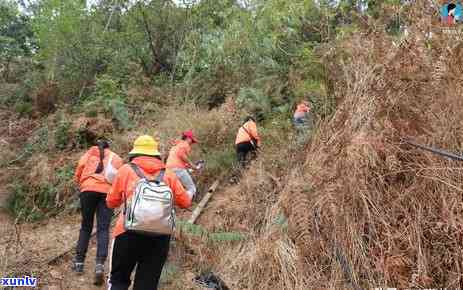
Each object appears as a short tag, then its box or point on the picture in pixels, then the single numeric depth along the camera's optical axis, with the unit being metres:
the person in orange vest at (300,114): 8.89
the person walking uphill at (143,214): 3.65
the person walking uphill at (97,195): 5.48
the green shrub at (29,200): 10.03
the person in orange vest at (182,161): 7.71
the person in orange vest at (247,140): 9.48
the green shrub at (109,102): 12.93
